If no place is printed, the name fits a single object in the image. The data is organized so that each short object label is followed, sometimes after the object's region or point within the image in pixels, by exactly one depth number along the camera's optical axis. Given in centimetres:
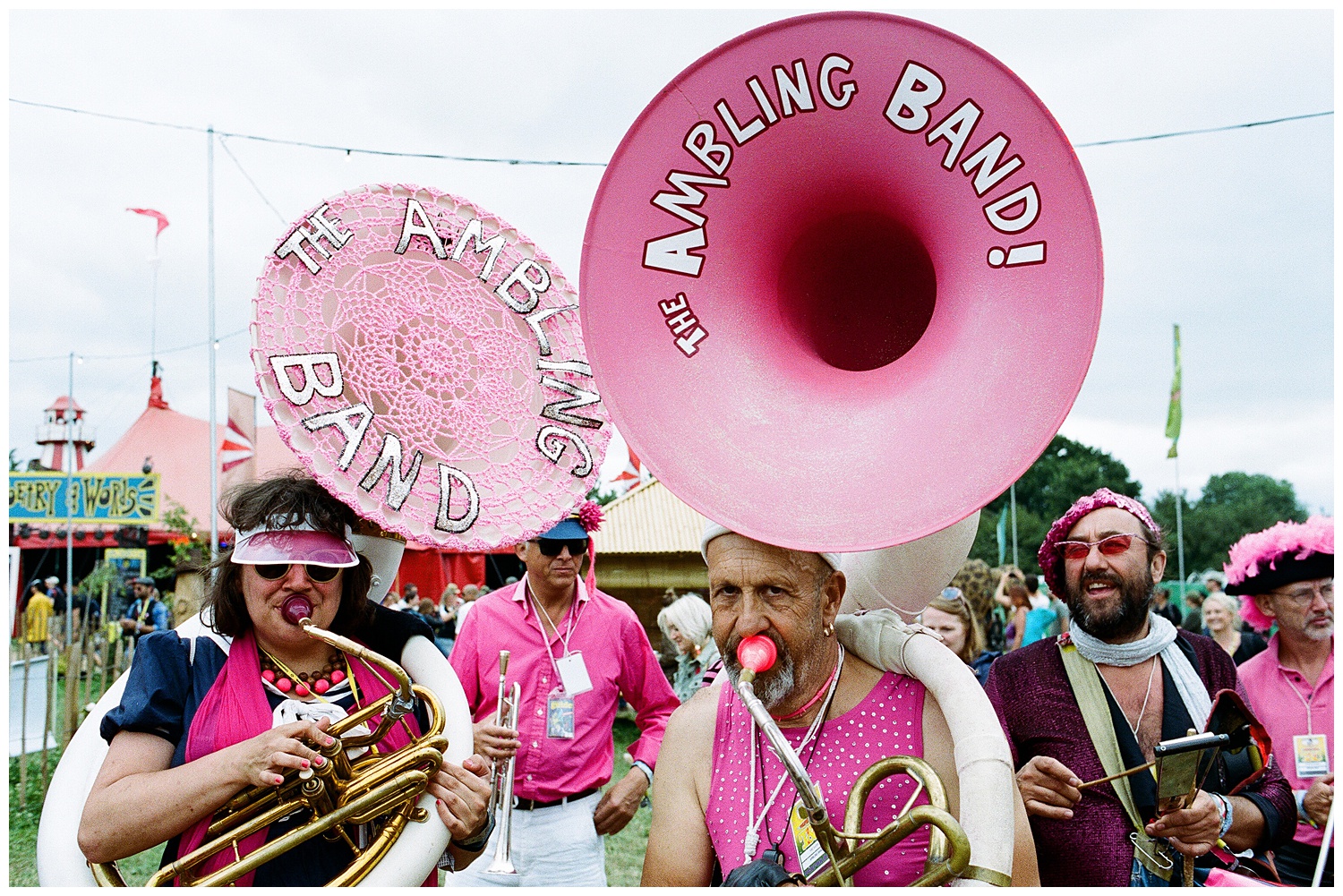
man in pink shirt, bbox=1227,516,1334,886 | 282
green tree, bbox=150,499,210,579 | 1561
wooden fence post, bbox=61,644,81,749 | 799
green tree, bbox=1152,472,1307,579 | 5622
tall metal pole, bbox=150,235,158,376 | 1160
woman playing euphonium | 182
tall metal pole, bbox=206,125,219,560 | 772
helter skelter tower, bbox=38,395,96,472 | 2564
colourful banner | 1623
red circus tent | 1725
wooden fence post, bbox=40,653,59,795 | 818
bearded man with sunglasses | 233
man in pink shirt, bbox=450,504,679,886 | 346
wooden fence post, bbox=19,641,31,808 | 732
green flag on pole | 2222
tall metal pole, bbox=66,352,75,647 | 933
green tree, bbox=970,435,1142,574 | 5356
